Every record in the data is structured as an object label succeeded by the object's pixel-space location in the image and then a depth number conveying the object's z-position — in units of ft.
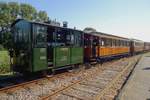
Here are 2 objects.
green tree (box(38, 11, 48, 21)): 108.60
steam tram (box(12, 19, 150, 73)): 17.31
